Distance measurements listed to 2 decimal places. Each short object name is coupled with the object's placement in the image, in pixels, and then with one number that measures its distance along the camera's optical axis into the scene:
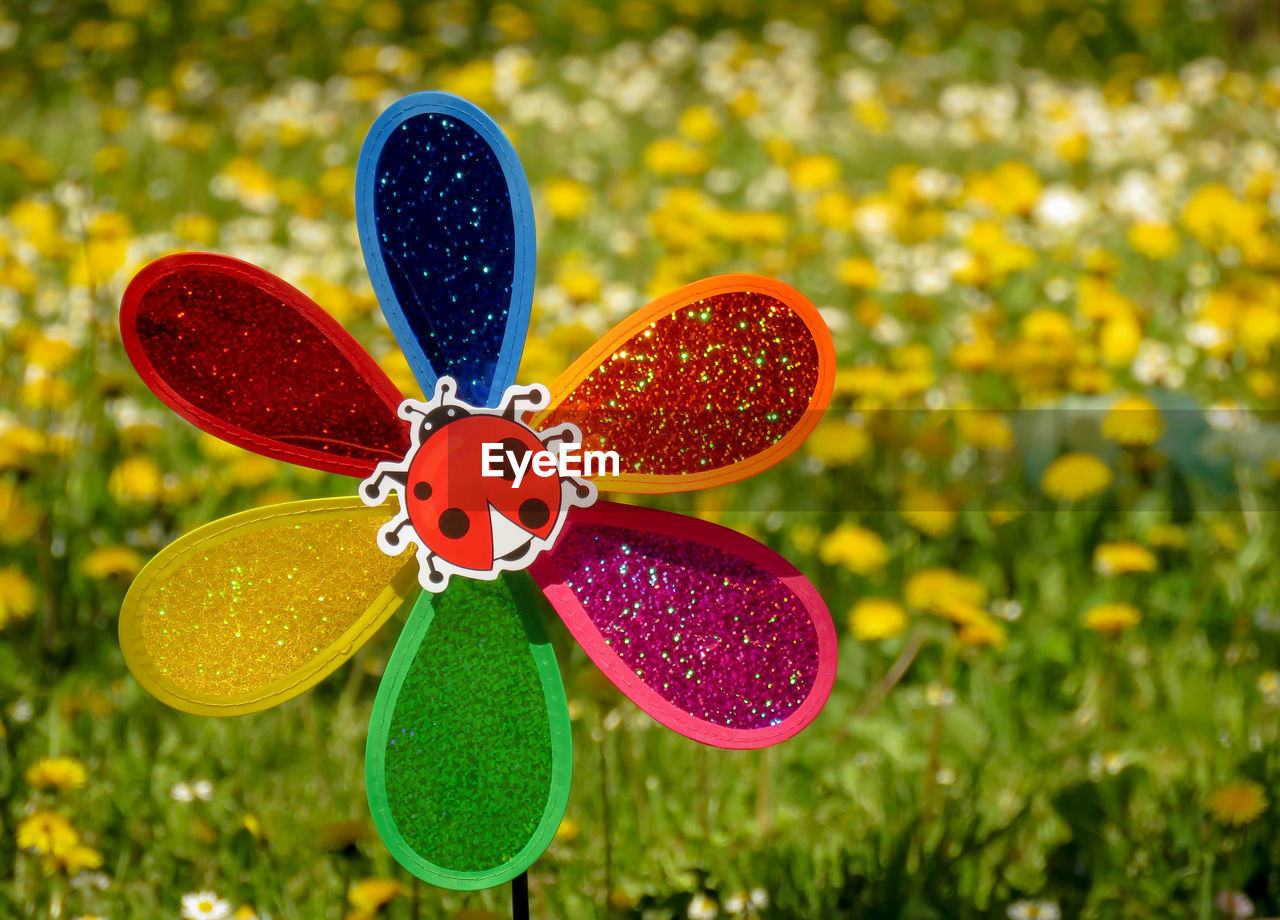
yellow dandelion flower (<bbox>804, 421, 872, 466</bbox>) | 1.82
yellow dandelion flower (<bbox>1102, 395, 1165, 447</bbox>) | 1.76
